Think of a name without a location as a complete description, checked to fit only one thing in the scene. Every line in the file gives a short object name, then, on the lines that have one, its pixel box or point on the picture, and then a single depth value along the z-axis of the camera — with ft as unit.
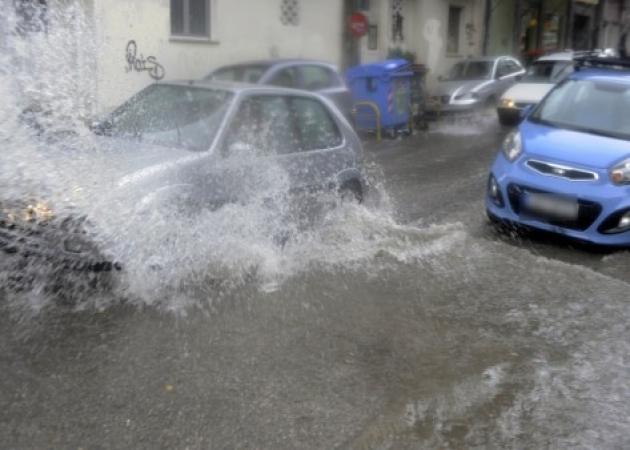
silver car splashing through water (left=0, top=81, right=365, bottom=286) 14.60
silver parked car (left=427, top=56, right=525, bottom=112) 51.88
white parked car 48.34
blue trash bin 44.45
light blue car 19.75
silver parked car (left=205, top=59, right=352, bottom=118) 35.45
